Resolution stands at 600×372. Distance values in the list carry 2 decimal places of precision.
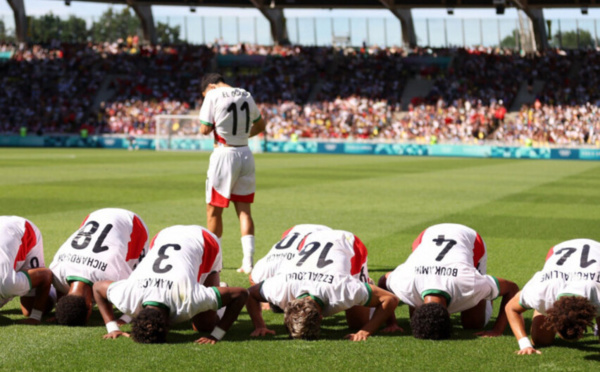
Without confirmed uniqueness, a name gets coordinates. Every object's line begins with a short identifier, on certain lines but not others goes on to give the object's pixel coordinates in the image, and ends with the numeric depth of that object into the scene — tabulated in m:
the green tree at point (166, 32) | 109.62
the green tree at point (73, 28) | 102.34
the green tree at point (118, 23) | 124.62
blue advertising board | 44.50
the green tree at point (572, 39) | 59.47
